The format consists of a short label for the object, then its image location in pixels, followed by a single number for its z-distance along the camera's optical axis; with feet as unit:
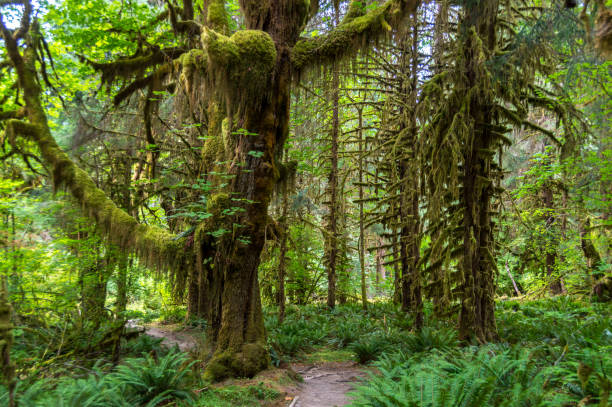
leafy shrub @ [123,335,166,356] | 23.79
